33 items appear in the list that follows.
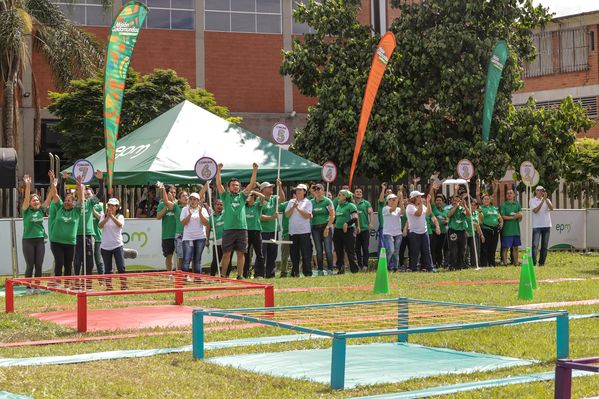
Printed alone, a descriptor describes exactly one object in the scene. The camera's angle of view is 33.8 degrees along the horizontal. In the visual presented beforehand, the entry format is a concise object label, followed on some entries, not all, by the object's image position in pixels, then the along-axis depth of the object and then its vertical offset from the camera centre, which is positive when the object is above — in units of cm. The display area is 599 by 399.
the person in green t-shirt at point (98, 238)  1816 -35
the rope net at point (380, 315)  927 -107
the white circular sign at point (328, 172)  2205 +102
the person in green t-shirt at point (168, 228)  1930 -18
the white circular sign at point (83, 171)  1762 +87
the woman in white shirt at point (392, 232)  2098 -32
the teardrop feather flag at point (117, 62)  1905 +305
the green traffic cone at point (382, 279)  1508 -95
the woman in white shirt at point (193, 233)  1811 -27
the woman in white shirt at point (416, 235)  2103 -39
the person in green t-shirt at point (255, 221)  1925 -6
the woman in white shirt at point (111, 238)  1745 -33
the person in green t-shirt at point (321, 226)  2036 -18
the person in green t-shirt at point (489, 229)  2270 -31
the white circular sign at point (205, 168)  1842 +94
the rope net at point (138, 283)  1135 -90
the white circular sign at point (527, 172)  2148 +95
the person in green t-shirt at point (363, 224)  2161 -15
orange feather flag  2267 +328
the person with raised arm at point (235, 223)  1822 -9
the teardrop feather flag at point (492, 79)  2366 +330
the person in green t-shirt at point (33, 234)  1711 -25
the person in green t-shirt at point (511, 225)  2280 -21
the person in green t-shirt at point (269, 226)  1981 -17
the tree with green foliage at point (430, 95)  2728 +341
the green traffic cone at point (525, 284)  1388 -96
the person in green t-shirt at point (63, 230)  1689 -18
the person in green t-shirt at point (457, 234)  2188 -39
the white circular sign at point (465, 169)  2211 +106
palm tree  3544 +593
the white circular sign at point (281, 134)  2066 +176
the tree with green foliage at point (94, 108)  3716 +423
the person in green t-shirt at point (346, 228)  2066 -23
